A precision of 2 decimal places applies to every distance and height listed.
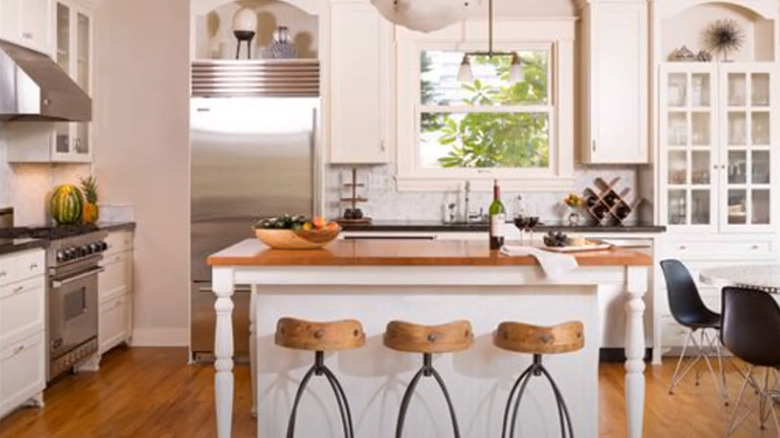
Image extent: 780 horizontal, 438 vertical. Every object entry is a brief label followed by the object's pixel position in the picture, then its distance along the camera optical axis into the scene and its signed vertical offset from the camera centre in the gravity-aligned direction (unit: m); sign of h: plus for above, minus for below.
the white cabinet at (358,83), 6.15 +0.95
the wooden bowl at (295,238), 3.76 -0.14
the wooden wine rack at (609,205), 6.32 +0.03
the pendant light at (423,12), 3.10 +0.76
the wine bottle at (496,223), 3.80 -0.07
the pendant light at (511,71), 5.14 +0.88
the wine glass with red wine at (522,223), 3.82 -0.07
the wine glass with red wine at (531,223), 3.83 -0.07
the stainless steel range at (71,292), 4.90 -0.54
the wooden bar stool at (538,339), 3.32 -0.54
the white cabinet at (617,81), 6.12 +0.97
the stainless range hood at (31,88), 4.80 +0.73
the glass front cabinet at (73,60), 5.75 +1.09
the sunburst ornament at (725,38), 6.28 +1.33
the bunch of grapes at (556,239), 3.73 -0.14
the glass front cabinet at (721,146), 6.08 +0.47
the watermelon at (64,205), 5.85 +0.02
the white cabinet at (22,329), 4.29 -0.67
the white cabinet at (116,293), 5.84 -0.64
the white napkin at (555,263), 3.38 -0.23
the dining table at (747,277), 4.09 -0.36
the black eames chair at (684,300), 4.96 -0.57
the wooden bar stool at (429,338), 3.34 -0.54
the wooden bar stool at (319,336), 3.36 -0.54
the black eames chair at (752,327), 3.80 -0.57
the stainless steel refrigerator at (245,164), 5.85 +0.32
